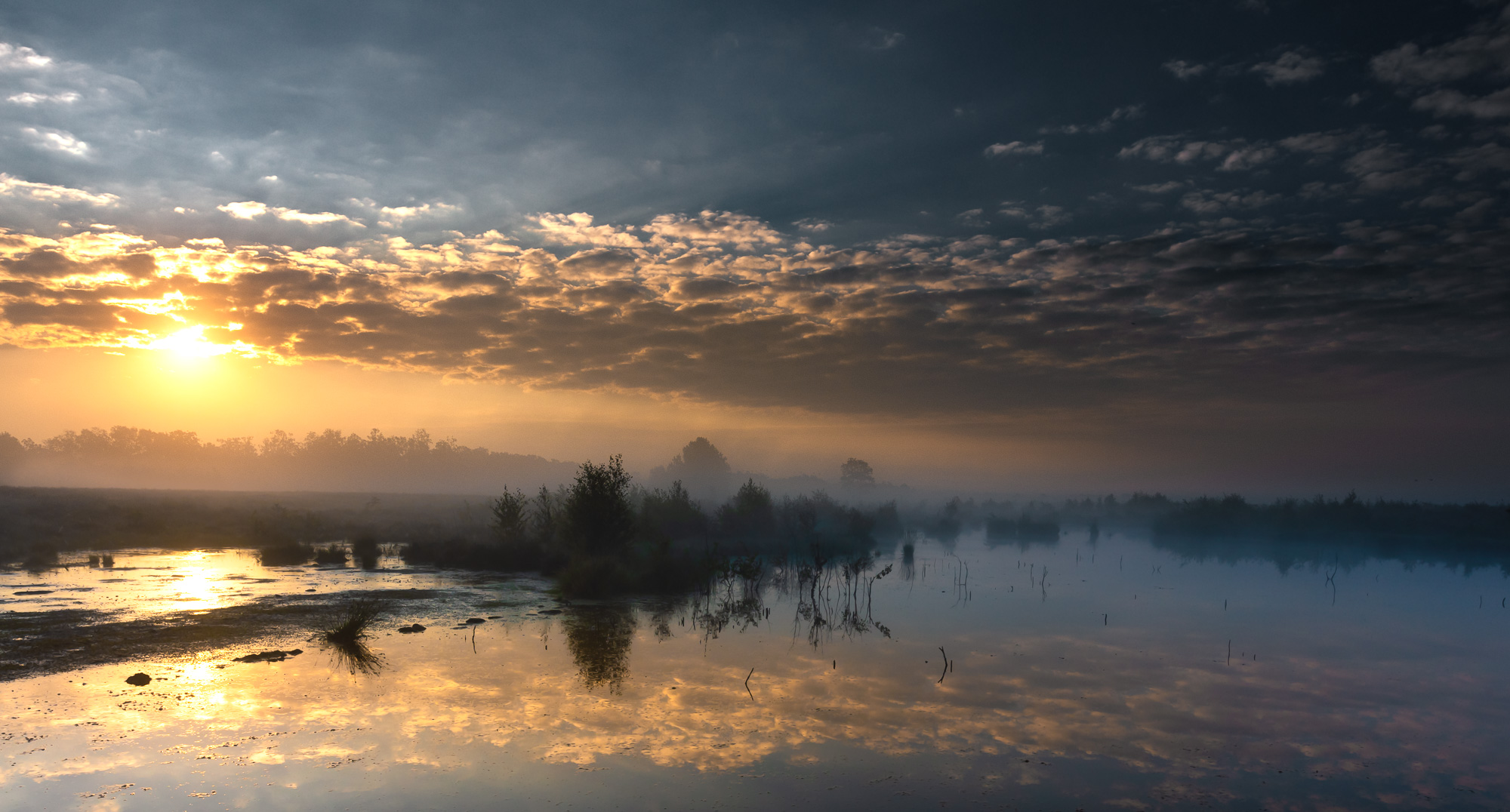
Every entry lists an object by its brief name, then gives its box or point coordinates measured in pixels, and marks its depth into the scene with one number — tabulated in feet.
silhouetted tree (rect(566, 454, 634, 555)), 105.91
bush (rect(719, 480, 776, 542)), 164.96
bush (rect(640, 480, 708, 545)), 150.82
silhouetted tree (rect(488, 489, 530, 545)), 129.84
